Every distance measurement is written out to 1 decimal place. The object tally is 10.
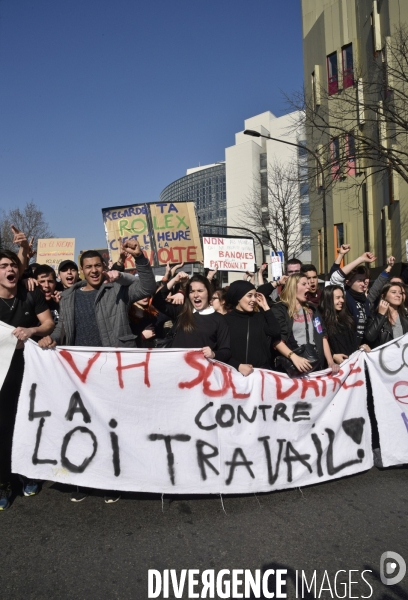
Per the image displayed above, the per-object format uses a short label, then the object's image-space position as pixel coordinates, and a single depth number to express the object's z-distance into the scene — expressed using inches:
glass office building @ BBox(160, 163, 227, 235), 4249.5
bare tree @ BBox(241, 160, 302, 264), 1236.7
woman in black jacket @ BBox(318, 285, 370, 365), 195.5
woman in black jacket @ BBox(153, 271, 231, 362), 159.9
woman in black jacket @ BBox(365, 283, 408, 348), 195.3
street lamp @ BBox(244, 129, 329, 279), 758.0
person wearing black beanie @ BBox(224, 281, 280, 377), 165.9
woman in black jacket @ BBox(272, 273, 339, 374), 180.4
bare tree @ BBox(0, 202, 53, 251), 1171.9
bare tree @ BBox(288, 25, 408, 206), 582.2
